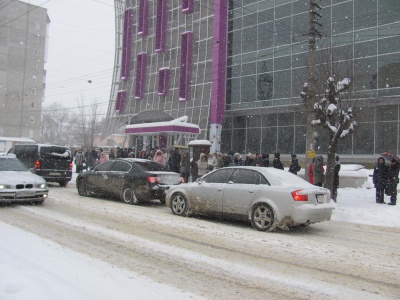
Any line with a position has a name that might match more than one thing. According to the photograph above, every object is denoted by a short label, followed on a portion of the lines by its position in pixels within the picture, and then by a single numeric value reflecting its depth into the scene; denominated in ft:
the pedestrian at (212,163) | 54.44
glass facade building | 79.92
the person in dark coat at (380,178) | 42.39
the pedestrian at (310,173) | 44.01
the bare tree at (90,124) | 210.67
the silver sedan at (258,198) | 26.32
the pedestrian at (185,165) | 54.85
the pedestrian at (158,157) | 58.03
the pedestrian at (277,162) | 50.37
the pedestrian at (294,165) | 48.80
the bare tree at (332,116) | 42.70
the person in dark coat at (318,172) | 42.04
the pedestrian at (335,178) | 44.14
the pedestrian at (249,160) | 53.88
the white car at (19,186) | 33.68
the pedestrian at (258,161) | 51.79
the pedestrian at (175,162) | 57.47
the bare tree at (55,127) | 328.29
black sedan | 37.88
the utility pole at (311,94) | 43.24
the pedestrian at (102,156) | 66.03
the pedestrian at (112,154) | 69.57
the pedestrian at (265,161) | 51.30
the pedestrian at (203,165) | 52.29
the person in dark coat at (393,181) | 41.70
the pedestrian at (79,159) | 78.07
